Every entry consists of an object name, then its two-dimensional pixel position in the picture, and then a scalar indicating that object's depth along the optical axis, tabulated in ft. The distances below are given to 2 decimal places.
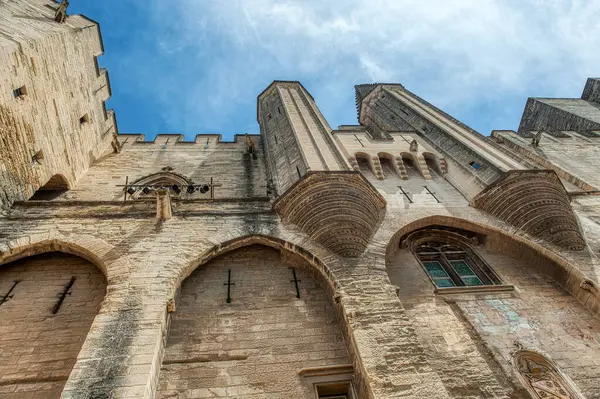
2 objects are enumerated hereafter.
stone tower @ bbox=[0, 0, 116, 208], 23.91
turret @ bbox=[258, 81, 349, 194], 28.78
